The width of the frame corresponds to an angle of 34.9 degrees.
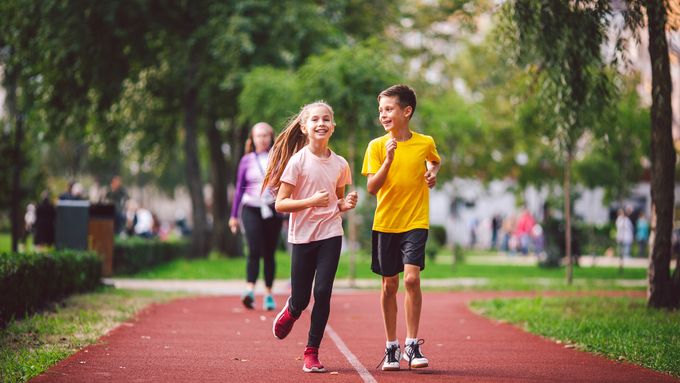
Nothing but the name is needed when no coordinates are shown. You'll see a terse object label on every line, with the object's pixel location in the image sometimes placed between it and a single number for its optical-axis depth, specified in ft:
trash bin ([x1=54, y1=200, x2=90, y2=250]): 53.47
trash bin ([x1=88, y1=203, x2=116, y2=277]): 60.34
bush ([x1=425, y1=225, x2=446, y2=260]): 176.96
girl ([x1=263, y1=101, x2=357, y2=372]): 24.63
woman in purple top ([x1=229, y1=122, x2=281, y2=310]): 39.81
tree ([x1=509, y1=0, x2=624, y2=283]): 40.55
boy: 25.03
